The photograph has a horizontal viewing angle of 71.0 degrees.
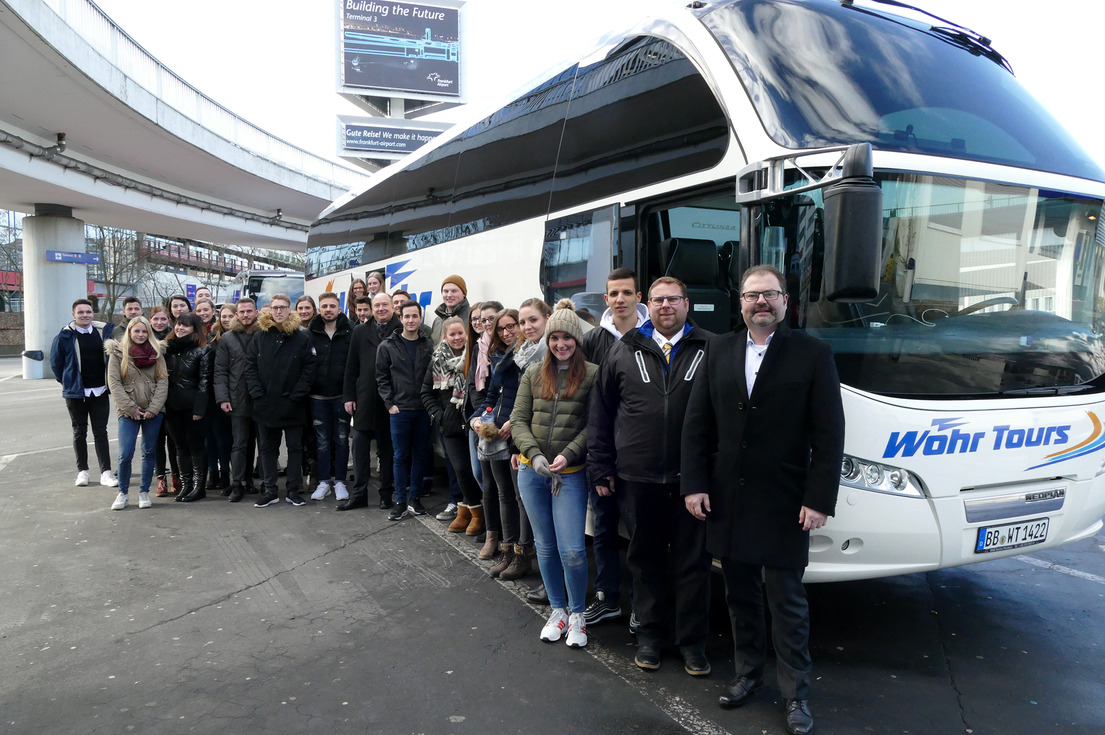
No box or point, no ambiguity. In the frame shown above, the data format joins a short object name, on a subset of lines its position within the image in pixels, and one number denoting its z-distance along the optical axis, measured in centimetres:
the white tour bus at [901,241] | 368
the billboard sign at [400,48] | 3828
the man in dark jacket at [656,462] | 381
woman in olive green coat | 421
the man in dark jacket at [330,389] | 763
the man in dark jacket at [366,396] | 729
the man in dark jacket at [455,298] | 660
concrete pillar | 2261
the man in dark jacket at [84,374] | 802
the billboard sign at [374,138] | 3712
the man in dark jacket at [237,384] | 755
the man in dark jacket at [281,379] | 742
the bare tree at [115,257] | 3981
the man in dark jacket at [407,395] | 685
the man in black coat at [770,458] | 330
